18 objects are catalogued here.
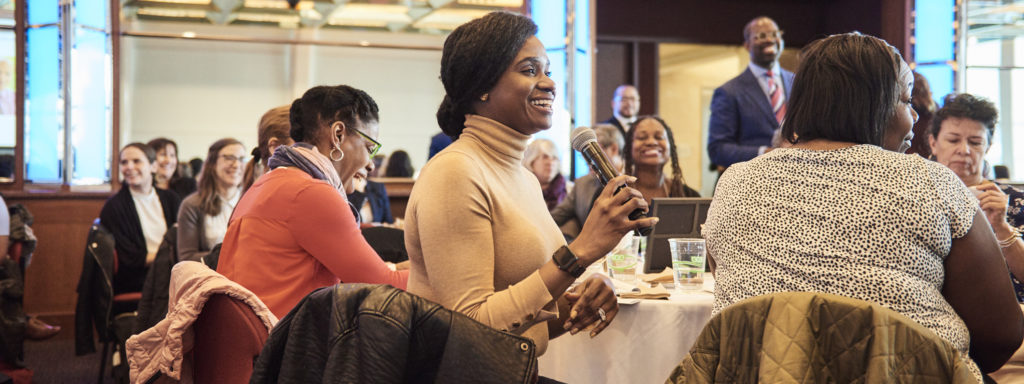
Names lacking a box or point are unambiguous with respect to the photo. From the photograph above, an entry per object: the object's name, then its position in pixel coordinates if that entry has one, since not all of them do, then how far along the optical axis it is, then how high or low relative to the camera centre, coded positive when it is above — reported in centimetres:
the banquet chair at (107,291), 444 -63
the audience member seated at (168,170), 630 -3
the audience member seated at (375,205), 604 -27
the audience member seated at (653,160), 418 +3
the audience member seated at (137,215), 502 -30
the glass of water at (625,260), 269 -29
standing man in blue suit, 470 +32
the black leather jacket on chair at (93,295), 445 -65
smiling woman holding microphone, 148 -8
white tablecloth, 230 -47
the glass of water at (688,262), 252 -28
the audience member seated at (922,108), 333 +22
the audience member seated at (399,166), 844 +0
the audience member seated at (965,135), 289 +10
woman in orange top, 222 -19
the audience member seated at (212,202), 452 -20
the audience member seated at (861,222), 150 -10
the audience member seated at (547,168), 571 -1
